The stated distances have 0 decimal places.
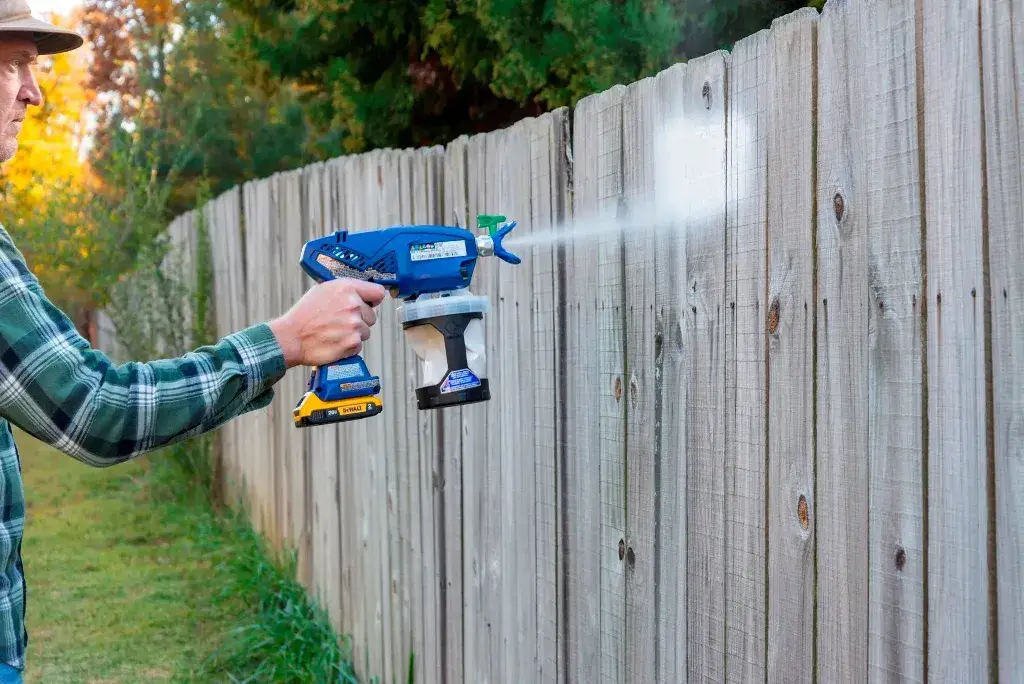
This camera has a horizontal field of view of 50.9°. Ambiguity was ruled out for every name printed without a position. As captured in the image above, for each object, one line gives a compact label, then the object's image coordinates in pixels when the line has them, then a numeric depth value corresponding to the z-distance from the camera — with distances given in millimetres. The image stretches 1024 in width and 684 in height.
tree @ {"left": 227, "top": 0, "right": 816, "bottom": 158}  5254
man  2039
